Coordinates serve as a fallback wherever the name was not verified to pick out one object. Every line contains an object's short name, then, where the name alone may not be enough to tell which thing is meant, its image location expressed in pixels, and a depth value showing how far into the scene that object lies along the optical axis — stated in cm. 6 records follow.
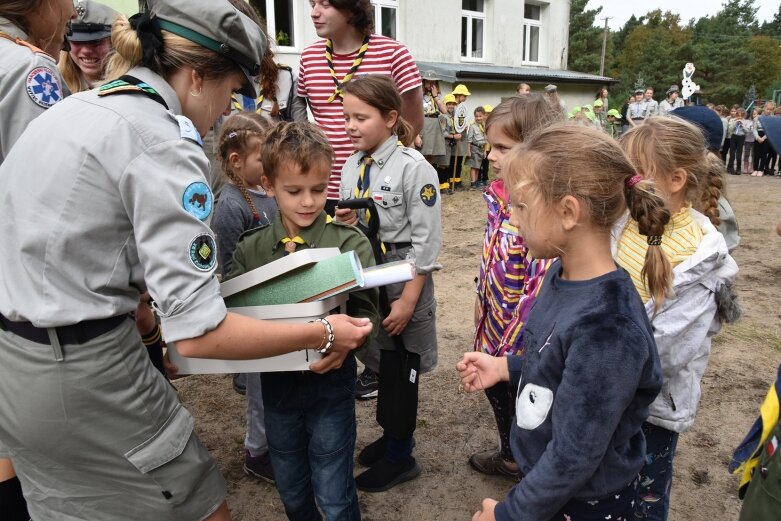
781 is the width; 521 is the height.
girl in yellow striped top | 205
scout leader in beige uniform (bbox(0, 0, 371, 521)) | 145
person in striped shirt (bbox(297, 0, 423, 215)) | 332
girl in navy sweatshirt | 143
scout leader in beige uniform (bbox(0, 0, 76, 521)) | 193
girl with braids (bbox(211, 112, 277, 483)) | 301
